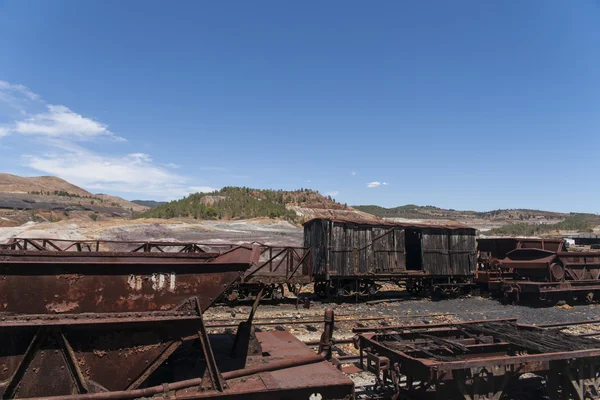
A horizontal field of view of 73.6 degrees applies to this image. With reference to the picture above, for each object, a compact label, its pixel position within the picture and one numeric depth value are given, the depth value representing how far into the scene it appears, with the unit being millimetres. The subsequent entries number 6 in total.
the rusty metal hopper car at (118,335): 3865
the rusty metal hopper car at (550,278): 17219
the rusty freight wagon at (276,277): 13498
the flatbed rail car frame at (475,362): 5086
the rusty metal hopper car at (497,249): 19234
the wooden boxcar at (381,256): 17328
